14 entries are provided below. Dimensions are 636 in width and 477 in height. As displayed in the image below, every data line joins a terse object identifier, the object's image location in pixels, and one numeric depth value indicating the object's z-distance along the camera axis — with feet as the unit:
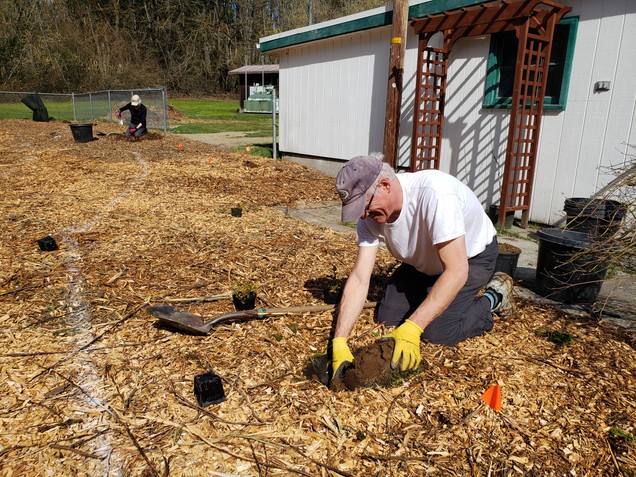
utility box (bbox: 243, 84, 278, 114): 102.21
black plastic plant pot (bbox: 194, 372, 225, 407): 7.72
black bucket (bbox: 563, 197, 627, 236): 15.12
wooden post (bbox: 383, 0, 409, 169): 23.24
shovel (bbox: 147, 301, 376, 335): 9.71
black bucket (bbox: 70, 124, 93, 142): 42.86
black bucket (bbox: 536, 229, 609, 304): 11.43
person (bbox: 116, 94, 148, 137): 46.26
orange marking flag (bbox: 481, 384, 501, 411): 7.73
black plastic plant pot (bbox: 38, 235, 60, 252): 15.01
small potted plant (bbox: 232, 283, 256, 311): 10.88
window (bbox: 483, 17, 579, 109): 18.97
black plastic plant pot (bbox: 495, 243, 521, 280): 12.94
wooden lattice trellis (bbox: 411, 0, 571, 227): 18.30
